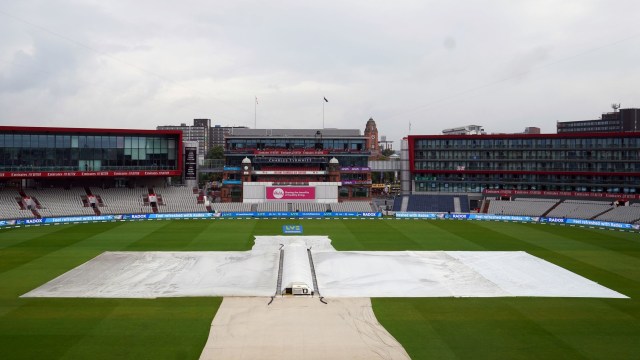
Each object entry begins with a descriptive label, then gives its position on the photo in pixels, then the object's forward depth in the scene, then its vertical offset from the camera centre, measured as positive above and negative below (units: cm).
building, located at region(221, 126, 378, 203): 8181 +279
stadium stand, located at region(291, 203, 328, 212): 8050 -438
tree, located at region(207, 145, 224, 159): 16938 +910
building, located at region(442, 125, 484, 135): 10644 +1118
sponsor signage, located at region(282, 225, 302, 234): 5988 -608
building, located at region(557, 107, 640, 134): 18688 +2383
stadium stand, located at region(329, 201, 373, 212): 8112 -439
